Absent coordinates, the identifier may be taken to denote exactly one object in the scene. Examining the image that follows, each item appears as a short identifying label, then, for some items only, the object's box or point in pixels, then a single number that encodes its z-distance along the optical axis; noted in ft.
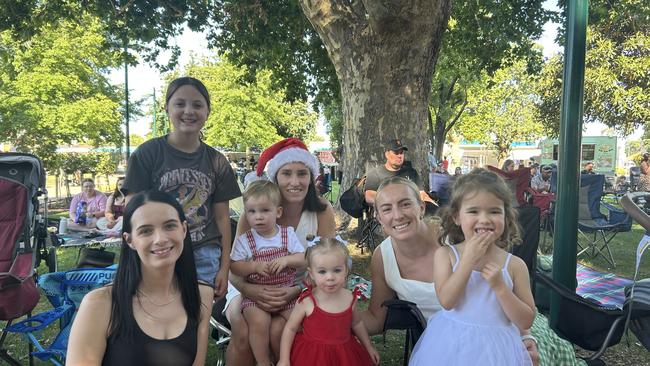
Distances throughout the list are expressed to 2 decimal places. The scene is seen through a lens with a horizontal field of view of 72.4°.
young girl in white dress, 6.23
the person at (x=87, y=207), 25.25
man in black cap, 20.35
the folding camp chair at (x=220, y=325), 8.97
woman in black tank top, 5.55
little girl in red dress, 7.55
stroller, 9.79
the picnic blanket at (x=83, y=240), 20.22
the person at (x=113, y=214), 24.17
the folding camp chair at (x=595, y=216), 22.90
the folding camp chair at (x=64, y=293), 9.47
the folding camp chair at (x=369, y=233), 22.57
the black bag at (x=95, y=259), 12.84
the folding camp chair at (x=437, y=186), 21.11
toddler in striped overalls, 8.61
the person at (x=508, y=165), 41.13
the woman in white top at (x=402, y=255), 7.82
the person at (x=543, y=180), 42.07
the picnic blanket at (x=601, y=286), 14.03
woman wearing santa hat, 8.12
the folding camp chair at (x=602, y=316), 8.12
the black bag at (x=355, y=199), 21.26
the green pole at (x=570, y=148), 10.05
